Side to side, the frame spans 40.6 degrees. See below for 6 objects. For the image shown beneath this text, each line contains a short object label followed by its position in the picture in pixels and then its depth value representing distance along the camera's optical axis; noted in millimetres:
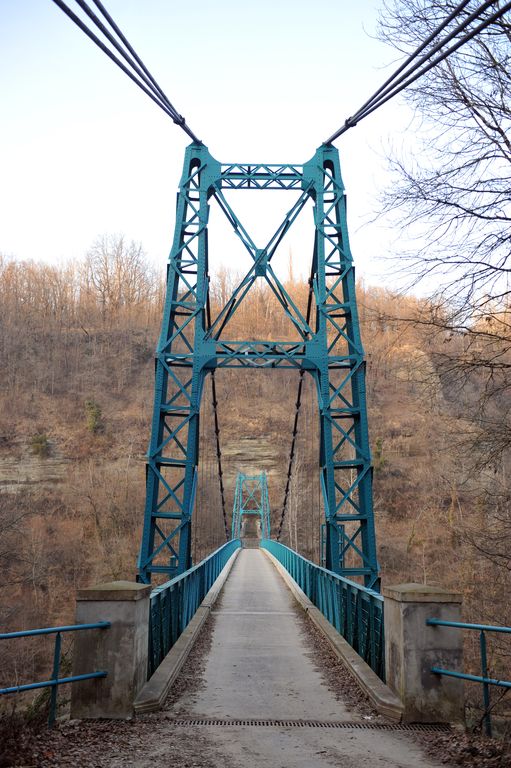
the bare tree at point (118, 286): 78938
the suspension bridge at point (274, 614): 5309
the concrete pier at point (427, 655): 5363
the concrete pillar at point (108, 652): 5340
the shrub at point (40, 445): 54344
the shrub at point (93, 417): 59500
